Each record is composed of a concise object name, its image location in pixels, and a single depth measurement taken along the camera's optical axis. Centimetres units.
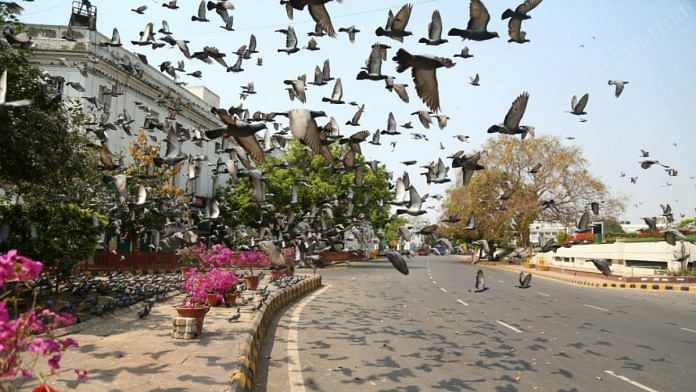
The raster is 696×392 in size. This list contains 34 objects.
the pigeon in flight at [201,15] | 724
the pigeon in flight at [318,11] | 477
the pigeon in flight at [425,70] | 430
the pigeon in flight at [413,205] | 621
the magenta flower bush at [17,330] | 260
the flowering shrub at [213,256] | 1255
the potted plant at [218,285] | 982
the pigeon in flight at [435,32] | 559
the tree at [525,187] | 3866
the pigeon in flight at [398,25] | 529
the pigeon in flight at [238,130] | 453
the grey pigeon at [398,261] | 582
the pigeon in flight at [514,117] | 567
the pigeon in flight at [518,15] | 549
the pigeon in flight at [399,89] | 657
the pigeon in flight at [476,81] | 738
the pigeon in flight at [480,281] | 904
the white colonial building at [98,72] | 2230
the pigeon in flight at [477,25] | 505
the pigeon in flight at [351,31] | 716
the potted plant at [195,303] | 723
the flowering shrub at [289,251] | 1661
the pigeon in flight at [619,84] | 758
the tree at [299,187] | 3291
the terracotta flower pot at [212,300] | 1023
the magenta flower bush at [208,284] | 765
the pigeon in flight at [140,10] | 772
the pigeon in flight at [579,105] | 680
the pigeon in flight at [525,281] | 924
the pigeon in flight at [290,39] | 726
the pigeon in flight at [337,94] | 665
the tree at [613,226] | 5310
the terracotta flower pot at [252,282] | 1420
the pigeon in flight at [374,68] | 570
